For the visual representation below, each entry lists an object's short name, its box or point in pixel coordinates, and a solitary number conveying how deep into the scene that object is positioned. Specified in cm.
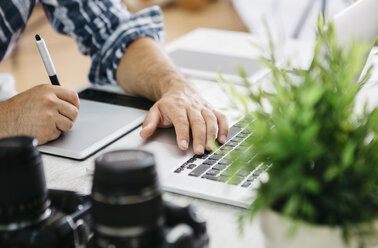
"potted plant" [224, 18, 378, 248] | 80
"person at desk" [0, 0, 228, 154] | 131
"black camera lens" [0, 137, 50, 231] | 83
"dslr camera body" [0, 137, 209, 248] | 81
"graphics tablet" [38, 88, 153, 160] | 128
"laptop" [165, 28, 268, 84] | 178
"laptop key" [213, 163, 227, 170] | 117
